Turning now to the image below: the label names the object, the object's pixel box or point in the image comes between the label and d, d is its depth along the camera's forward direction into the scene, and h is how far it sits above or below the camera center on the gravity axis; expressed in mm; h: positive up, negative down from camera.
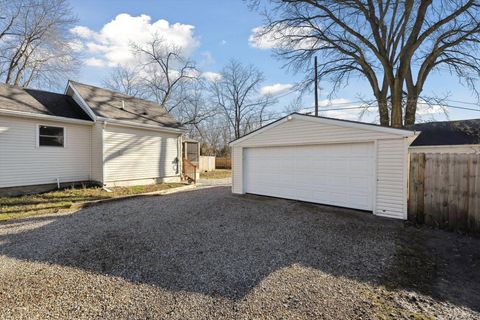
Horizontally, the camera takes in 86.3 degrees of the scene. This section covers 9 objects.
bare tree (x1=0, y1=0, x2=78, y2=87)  19031 +8431
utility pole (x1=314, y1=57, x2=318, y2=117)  17681 +4669
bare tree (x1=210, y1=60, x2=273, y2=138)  35906 +7602
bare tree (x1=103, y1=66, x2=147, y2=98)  29753 +8493
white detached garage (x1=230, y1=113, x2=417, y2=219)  6543 -311
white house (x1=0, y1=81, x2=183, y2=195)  9633 +584
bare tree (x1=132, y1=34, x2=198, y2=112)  26547 +9438
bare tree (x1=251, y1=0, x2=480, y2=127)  13820 +6767
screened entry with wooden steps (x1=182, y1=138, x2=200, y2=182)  15727 -329
